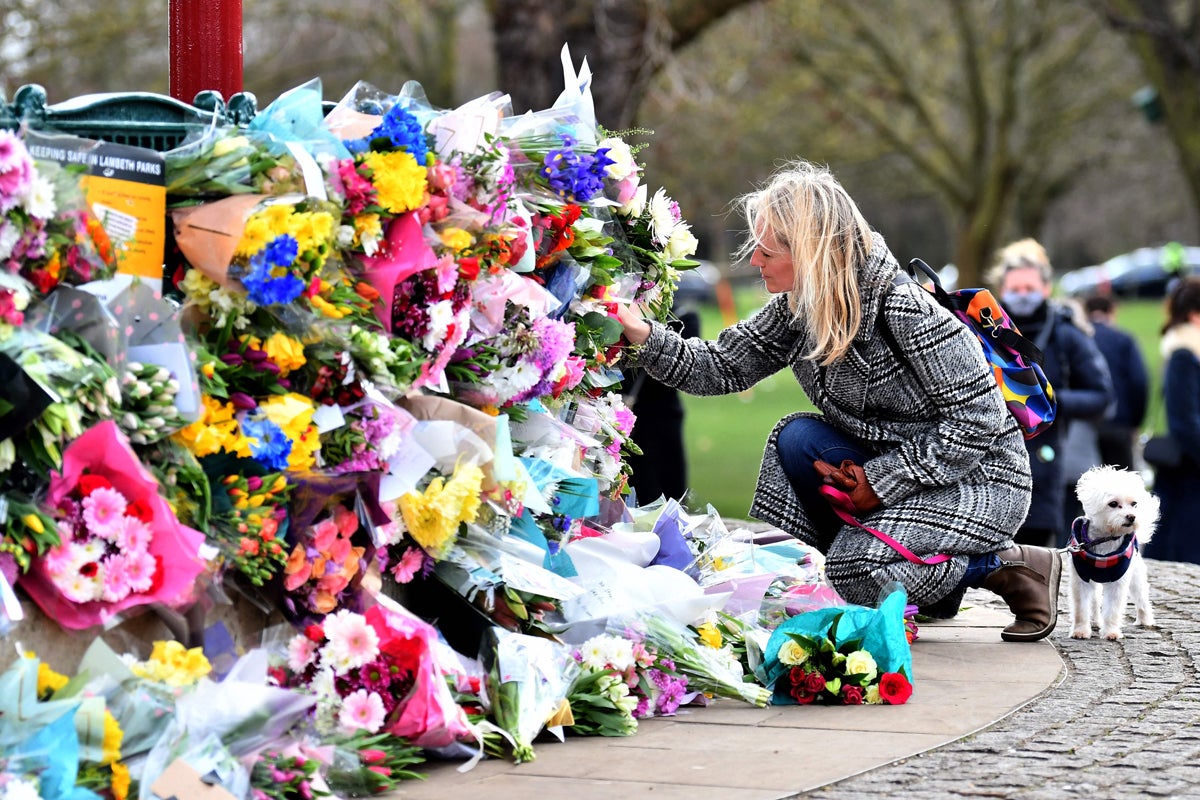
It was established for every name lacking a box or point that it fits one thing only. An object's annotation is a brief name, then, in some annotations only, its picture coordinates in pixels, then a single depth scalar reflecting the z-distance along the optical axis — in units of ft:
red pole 29.60
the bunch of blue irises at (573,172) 31.60
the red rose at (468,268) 28.63
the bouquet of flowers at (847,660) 31.04
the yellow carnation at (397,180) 26.76
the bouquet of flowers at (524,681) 27.22
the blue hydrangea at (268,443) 24.59
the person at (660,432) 59.00
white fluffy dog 37.63
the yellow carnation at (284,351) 25.11
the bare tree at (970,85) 143.64
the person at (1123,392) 63.41
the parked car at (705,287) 322.01
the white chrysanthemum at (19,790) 20.24
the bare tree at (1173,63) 89.56
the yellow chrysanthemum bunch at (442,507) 27.45
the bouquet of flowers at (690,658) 30.91
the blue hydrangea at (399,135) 27.17
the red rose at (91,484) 22.77
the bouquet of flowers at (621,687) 28.81
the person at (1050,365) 49.52
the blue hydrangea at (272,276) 24.32
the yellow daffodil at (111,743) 21.91
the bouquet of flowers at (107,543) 22.54
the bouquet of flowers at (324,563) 26.18
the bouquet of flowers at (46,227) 21.72
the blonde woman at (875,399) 35.70
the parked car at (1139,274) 346.13
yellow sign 23.57
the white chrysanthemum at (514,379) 30.40
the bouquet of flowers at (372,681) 25.40
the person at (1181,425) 51.03
